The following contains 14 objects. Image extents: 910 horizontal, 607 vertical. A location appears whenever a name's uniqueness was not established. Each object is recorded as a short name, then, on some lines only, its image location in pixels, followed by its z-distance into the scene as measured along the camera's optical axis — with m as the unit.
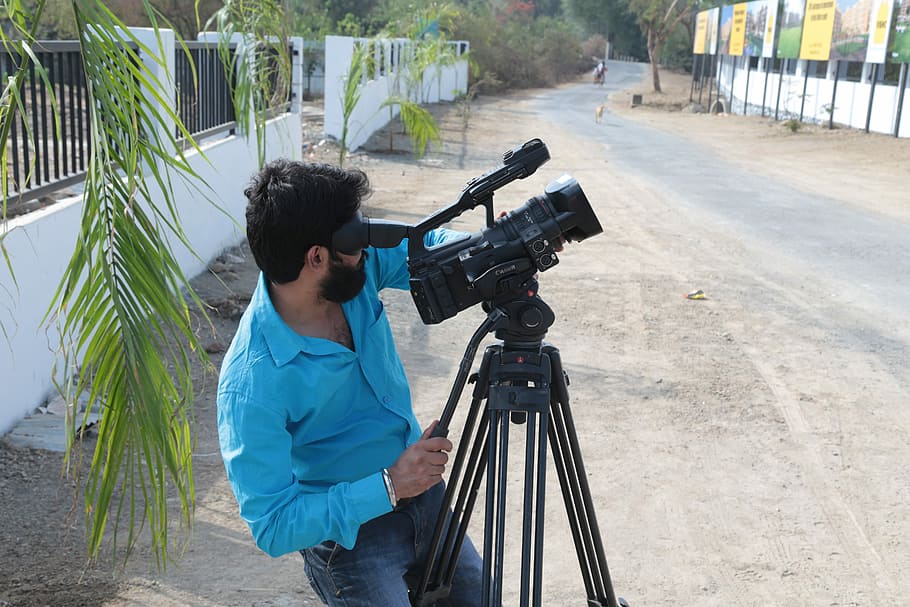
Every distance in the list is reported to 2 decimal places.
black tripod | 1.94
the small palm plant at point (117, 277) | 2.03
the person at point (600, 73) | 44.75
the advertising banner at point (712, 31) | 35.22
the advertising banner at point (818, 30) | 21.41
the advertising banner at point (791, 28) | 23.83
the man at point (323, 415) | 1.85
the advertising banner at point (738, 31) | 30.70
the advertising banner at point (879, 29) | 18.16
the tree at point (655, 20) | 38.84
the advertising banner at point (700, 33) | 38.00
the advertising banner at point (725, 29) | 32.84
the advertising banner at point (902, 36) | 17.12
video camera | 1.88
